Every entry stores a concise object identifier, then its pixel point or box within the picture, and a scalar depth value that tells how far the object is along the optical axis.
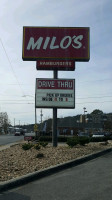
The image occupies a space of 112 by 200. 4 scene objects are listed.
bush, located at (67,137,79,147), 16.66
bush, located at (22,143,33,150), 15.66
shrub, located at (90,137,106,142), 29.58
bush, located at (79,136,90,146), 17.94
